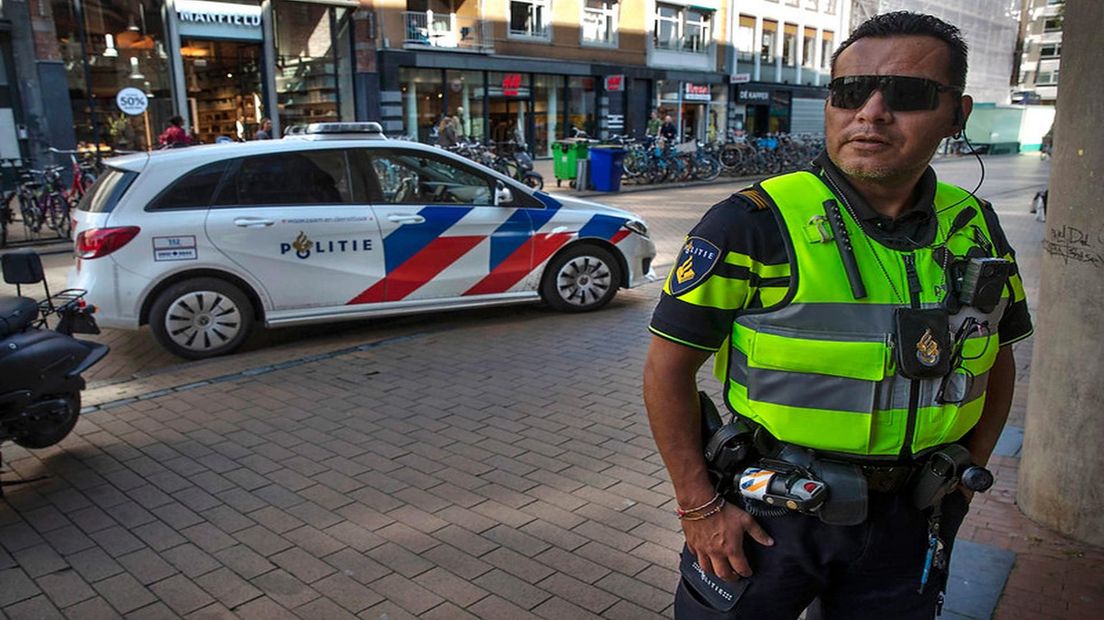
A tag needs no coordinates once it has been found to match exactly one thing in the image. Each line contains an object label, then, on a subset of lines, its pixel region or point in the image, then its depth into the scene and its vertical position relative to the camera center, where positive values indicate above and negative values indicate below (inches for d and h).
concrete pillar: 121.6 -33.6
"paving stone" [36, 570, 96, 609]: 124.4 -72.2
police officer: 66.0 -18.8
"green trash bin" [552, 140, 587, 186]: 759.7 -47.5
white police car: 239.8 -39.8
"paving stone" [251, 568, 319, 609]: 123.4 -72.1
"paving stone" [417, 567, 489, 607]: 123.5 -72.1
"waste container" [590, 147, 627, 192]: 741.9 -55.9
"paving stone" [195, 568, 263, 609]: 123.8 -72.1
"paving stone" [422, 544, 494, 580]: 131.0 -72.3
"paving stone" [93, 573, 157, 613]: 122.6 -72.1
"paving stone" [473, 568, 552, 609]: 123.2 -72.3
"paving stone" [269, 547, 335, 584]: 130.1 -72.2
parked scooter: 157.9 -50.2
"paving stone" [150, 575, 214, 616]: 122.2 -72.1
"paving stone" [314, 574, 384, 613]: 122.4 -72.1
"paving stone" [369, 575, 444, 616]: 121.8 -72.1
